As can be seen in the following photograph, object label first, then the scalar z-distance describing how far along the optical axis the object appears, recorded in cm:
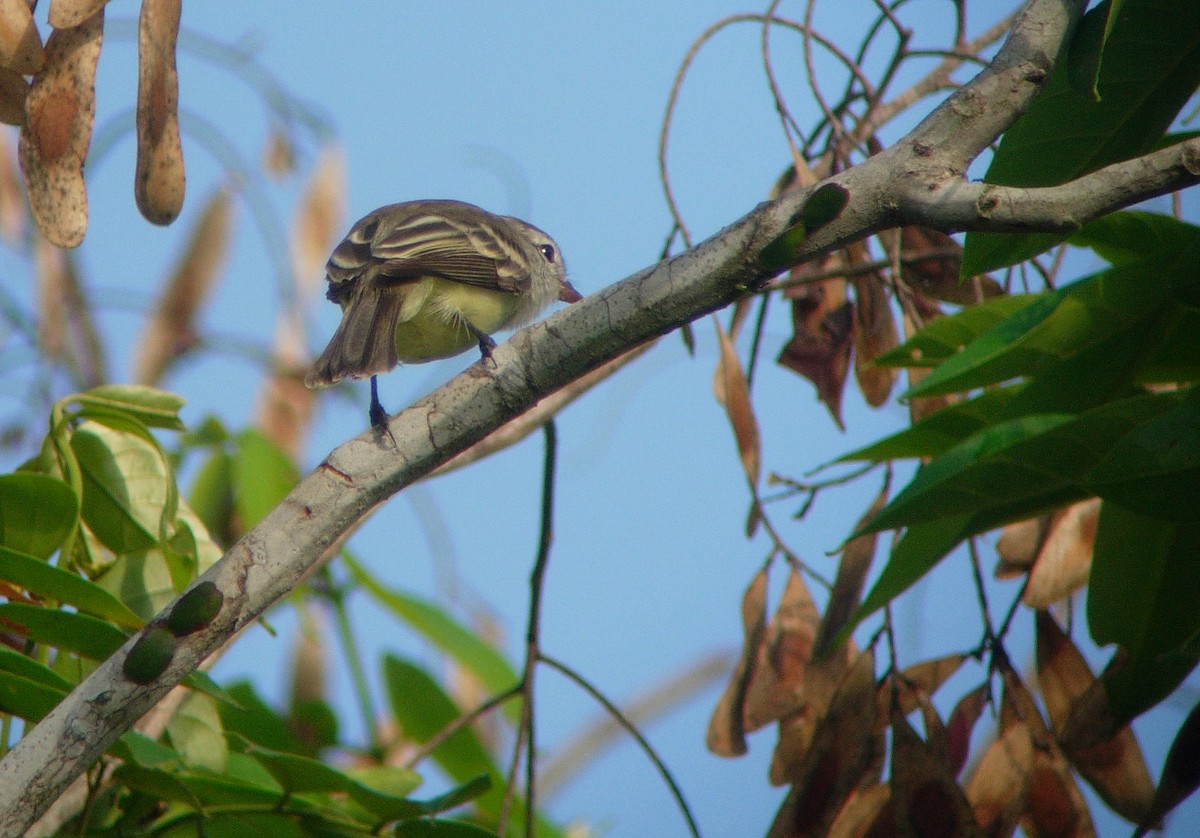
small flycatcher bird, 587
